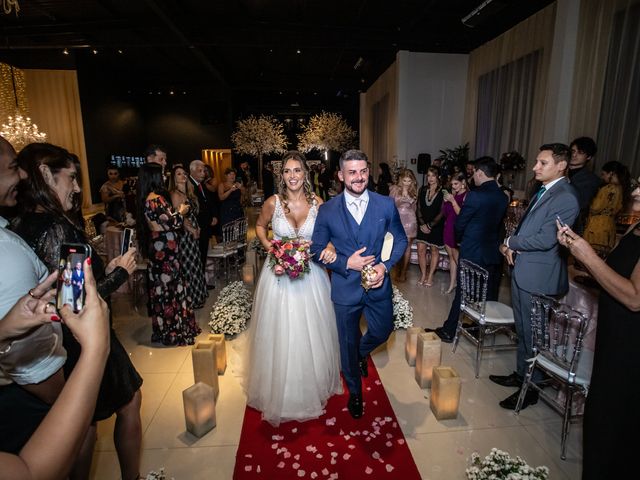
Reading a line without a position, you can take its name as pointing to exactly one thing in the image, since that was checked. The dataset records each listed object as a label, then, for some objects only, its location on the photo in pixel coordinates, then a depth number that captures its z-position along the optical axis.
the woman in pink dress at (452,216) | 4.83
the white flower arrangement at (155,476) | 1.97
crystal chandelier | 8.99
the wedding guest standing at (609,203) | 4.84
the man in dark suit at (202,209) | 5.34
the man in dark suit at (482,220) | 3.60
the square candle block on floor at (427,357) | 3.13
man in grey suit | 2.66
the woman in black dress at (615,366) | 1.50
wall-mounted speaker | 10.16
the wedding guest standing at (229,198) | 6.66
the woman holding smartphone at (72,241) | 1.70
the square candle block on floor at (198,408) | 2.55
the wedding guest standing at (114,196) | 5.88
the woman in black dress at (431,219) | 5.52
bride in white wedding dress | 2.69
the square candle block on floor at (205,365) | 2.92
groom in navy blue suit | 2.50
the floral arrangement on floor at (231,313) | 4.06
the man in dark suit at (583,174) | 4.56
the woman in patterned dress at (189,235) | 4.35
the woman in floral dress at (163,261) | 3.50
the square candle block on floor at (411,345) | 3.46
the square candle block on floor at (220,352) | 3.25
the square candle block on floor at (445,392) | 2.70
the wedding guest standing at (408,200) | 5.89
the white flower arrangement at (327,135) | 15.31
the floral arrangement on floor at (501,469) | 1.95
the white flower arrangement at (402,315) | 4.26
